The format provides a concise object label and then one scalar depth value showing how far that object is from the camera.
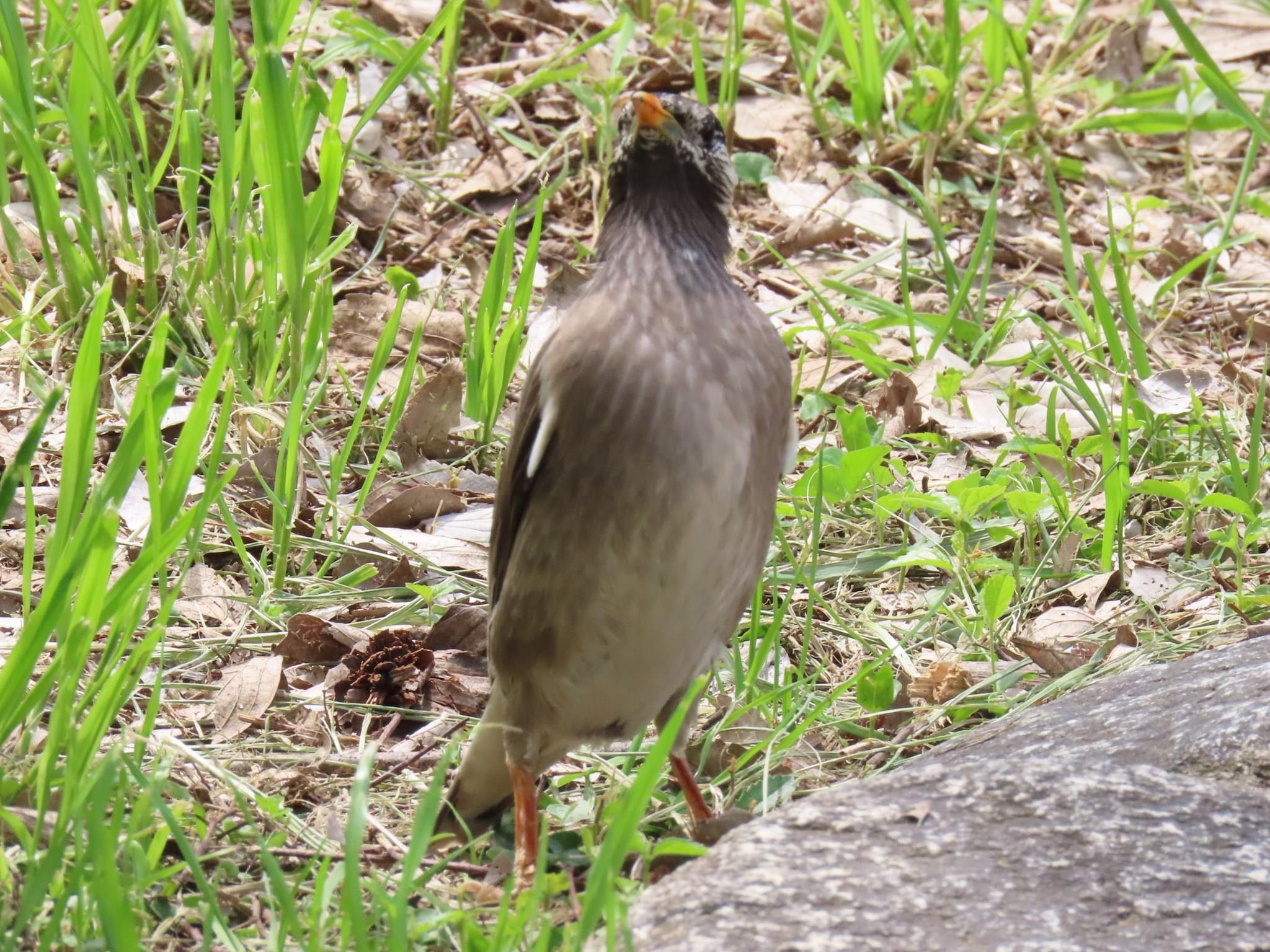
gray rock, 4.59
